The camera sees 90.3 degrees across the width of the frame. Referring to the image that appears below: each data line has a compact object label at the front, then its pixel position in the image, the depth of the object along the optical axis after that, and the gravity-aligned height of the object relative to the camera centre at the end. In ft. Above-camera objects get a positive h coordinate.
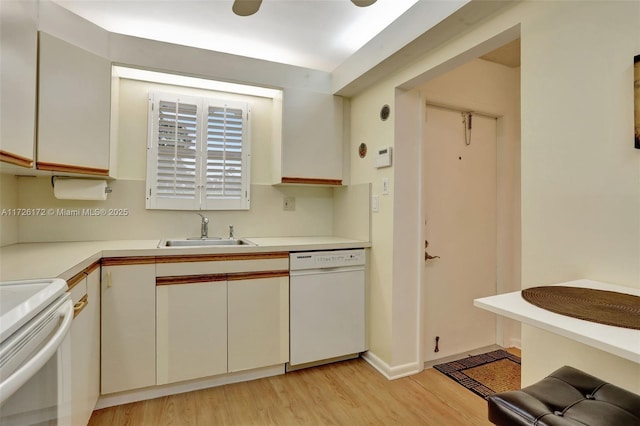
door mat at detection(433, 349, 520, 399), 7.10 -3.77
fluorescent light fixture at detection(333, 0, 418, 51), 6.80 +4.53
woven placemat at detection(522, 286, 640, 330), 2.75 -0.84
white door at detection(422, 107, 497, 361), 8.39 -0.32
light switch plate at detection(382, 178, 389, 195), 7.76 +0.77
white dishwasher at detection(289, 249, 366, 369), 7.65 -2.21
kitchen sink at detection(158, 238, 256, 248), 8.04 -0.68
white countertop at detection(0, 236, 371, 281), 4.30 -0.70
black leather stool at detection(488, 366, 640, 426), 2.80 -1.76
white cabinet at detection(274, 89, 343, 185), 8.73 +2.19
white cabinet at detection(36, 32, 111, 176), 6.06 +2.17
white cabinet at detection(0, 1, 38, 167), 4.70 +2.17
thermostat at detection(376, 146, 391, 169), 7.59 +1.45
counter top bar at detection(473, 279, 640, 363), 2.33 -0.91
